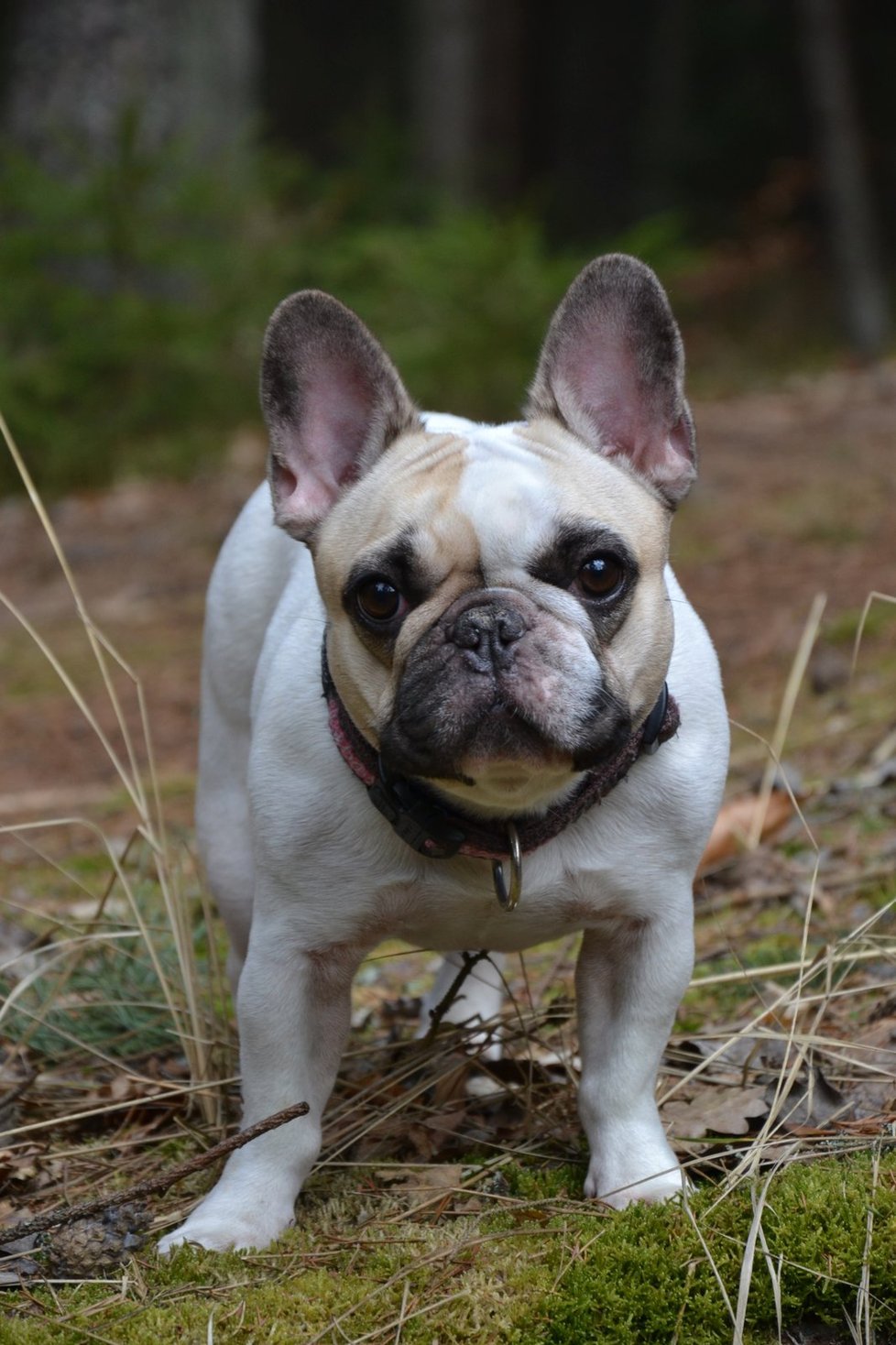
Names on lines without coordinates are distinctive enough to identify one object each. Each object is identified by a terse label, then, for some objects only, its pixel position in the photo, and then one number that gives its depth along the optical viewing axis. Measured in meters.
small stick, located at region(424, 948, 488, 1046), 3.19
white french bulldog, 2.63
